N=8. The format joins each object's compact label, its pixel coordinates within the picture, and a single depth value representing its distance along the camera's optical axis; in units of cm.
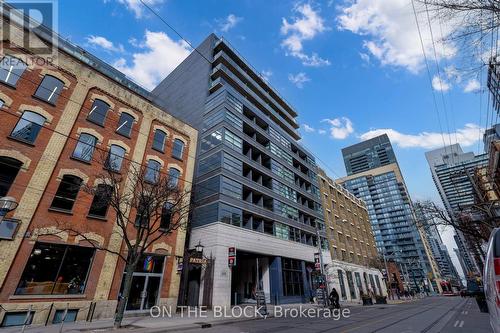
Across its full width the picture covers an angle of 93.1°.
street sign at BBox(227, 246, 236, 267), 2122
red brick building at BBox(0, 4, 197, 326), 1236
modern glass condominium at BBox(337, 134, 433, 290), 11131
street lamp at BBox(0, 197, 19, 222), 796
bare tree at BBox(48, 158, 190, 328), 1245
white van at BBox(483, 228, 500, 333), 335
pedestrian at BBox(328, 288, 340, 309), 1939
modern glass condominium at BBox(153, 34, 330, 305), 2395
